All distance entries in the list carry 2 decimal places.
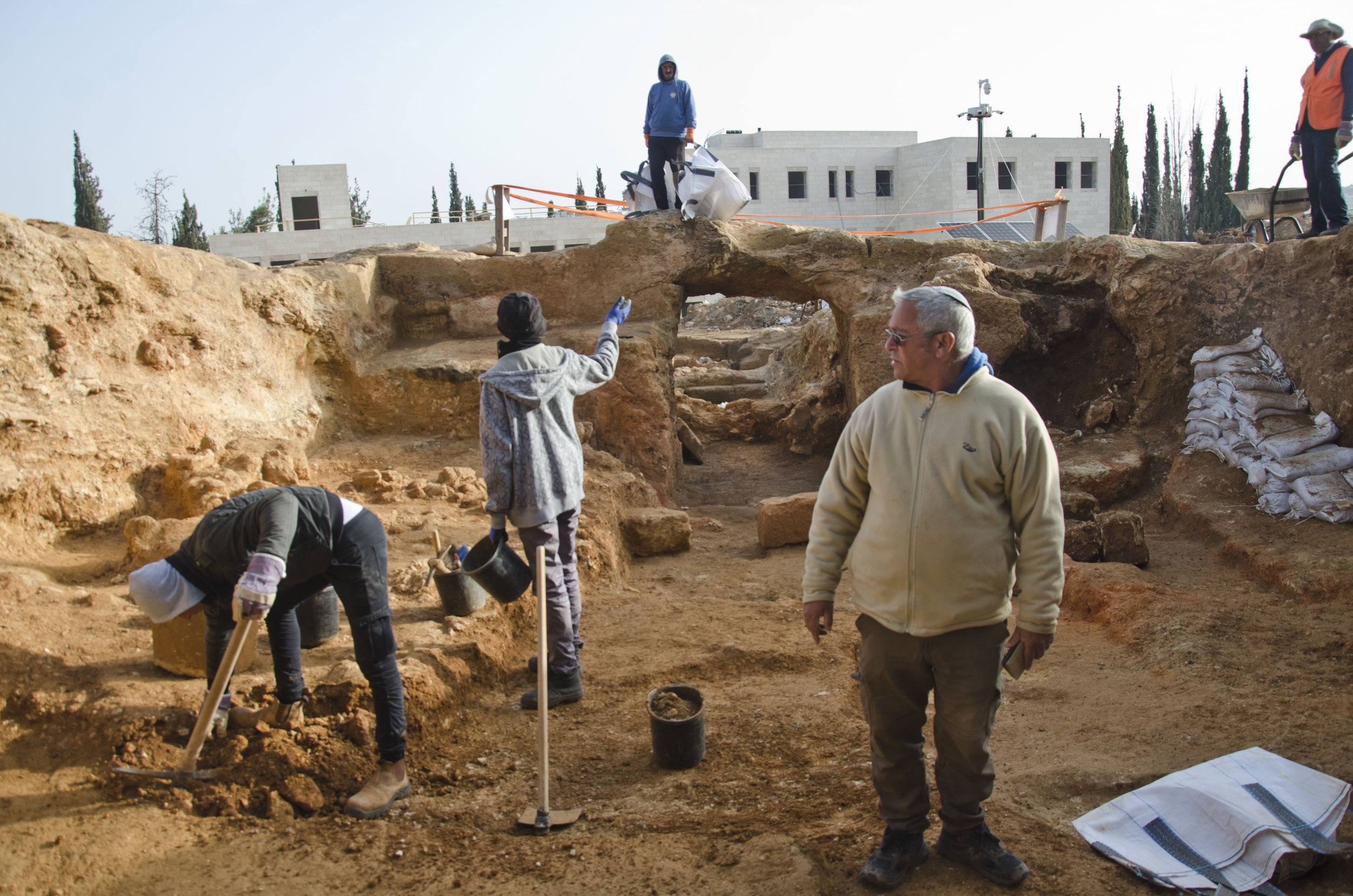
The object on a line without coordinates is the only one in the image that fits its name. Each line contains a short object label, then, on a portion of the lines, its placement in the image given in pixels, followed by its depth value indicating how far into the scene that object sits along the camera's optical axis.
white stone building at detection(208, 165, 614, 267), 25.08
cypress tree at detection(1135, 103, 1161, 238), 36.69
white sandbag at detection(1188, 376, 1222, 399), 7.32
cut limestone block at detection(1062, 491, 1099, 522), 6.59
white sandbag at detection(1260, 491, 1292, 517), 6.12
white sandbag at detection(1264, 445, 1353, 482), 6.04
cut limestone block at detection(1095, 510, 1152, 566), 5.71
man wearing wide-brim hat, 6.50
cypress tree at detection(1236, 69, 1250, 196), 32.78
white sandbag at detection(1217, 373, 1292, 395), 6.89
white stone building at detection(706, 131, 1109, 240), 30.84
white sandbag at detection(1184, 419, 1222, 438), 7.15
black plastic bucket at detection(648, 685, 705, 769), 3.21
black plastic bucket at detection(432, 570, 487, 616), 4.14
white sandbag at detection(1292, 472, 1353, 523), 5.75
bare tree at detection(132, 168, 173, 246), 27.20
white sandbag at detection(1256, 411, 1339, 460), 6.28
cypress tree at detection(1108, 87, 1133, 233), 33.03
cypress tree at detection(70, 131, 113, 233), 25.45
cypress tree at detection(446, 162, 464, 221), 38.66
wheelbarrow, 7.73
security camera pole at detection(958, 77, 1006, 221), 23.69
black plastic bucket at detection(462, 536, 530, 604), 3.50
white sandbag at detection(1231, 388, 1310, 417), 6.67
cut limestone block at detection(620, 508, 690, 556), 6.30
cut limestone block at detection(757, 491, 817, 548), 6.61
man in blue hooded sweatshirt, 7.97
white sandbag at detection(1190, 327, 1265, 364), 7.32
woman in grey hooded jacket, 3.55
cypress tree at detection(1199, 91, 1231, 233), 33.22
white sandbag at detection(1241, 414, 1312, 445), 6.56
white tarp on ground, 2.24
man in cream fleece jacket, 2.18
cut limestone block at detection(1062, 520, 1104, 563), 5.79
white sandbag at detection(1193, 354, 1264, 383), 7.18
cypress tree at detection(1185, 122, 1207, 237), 34.94
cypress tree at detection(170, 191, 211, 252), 27.98
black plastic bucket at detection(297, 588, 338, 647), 3.70
